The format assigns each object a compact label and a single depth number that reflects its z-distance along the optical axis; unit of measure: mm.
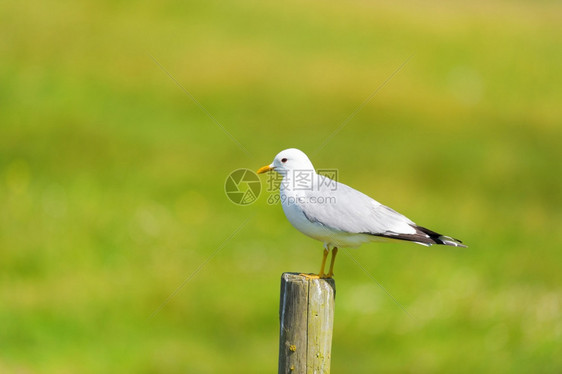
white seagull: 12977
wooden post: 11672
